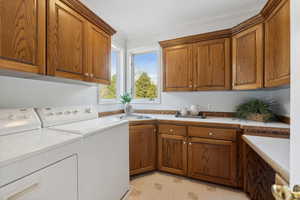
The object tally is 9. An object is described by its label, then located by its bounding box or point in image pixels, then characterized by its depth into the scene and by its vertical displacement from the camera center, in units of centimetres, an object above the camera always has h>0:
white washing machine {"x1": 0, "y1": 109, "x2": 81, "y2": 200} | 69 -34
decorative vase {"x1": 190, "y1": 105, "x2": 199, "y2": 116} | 244 -18
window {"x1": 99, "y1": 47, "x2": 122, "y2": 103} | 267 +36
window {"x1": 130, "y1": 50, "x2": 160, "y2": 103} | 296 +50
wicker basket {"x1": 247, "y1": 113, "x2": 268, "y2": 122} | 188 -24
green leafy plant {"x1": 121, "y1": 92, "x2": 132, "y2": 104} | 260 +1
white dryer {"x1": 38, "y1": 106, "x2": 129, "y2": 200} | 115 -48
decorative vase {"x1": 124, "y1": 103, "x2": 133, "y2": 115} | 256 -18
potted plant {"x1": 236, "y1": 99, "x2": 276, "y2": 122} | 190 -16
